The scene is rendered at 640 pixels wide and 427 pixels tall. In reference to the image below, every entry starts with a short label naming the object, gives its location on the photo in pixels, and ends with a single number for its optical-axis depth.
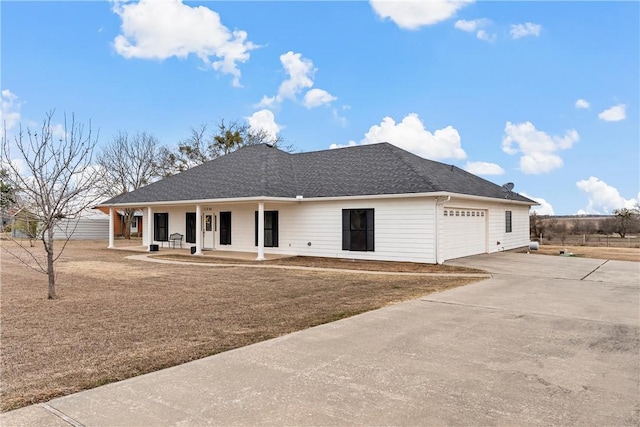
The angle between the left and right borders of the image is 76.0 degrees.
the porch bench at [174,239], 21.84
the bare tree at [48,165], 7.85
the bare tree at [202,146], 36.03
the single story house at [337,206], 15.07
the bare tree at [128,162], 33.97
